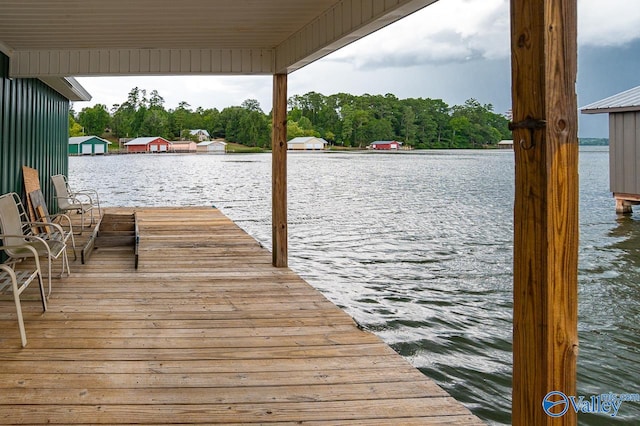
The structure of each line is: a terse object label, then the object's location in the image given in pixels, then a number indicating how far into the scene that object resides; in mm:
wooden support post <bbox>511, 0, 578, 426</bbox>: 1408
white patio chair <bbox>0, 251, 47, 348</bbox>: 2994
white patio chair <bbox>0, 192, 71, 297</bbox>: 3928
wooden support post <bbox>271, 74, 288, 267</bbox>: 5418
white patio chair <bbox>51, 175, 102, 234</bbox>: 7552
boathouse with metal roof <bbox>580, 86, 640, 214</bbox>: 10391
